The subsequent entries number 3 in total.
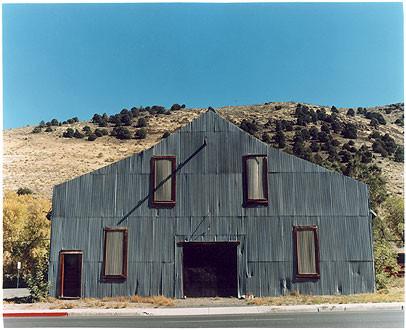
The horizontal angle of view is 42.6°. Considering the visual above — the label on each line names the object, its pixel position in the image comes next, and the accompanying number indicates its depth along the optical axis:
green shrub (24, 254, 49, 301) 22.61
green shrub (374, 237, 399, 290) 24.88
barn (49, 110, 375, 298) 22.88
